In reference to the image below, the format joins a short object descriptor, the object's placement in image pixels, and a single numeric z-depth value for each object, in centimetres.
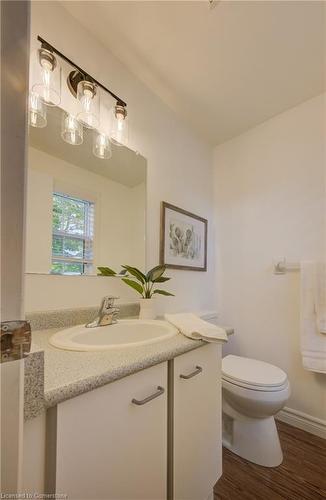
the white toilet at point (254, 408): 116
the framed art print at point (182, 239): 158
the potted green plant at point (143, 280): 124
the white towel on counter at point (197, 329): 88
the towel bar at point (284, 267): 159
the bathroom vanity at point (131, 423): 47
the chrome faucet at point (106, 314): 100
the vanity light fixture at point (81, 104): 98
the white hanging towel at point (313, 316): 138
